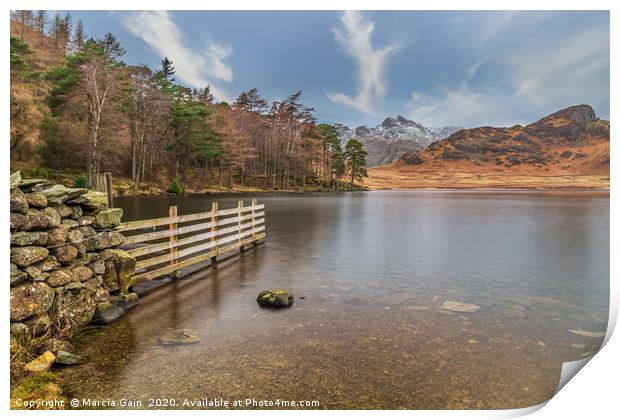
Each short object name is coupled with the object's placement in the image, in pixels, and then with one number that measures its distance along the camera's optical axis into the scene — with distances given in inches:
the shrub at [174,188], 1692.9
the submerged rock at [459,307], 245.8
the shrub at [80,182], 860.6
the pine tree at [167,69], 2237.9
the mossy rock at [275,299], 246.2
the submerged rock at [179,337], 183.7
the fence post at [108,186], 380.2
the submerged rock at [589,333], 205.1
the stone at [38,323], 159.9
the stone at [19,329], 152.8
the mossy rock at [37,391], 128.0
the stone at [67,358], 156.5
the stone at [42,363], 145.7
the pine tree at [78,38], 2544.3
